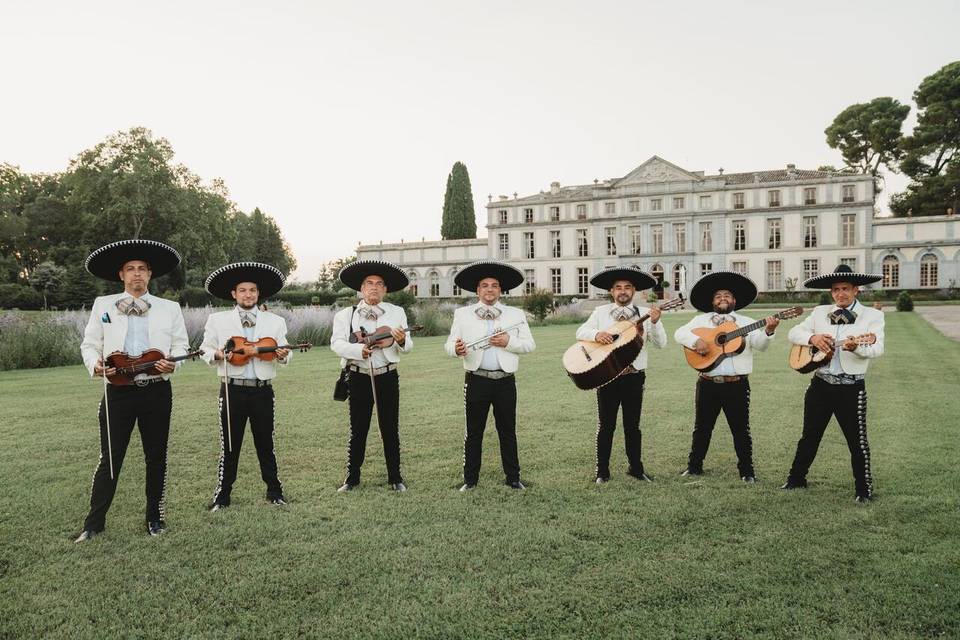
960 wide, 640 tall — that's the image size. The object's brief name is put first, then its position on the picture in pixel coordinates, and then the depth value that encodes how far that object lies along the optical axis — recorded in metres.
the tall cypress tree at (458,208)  75.31
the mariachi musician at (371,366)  6.01
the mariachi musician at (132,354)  4.89
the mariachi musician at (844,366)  5.52
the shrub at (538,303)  34.19
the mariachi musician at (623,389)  6.32
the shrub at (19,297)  39.09
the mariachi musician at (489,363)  6.10
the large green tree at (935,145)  57.75
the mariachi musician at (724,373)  6.21
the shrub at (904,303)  34.97
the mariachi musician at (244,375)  5.55
